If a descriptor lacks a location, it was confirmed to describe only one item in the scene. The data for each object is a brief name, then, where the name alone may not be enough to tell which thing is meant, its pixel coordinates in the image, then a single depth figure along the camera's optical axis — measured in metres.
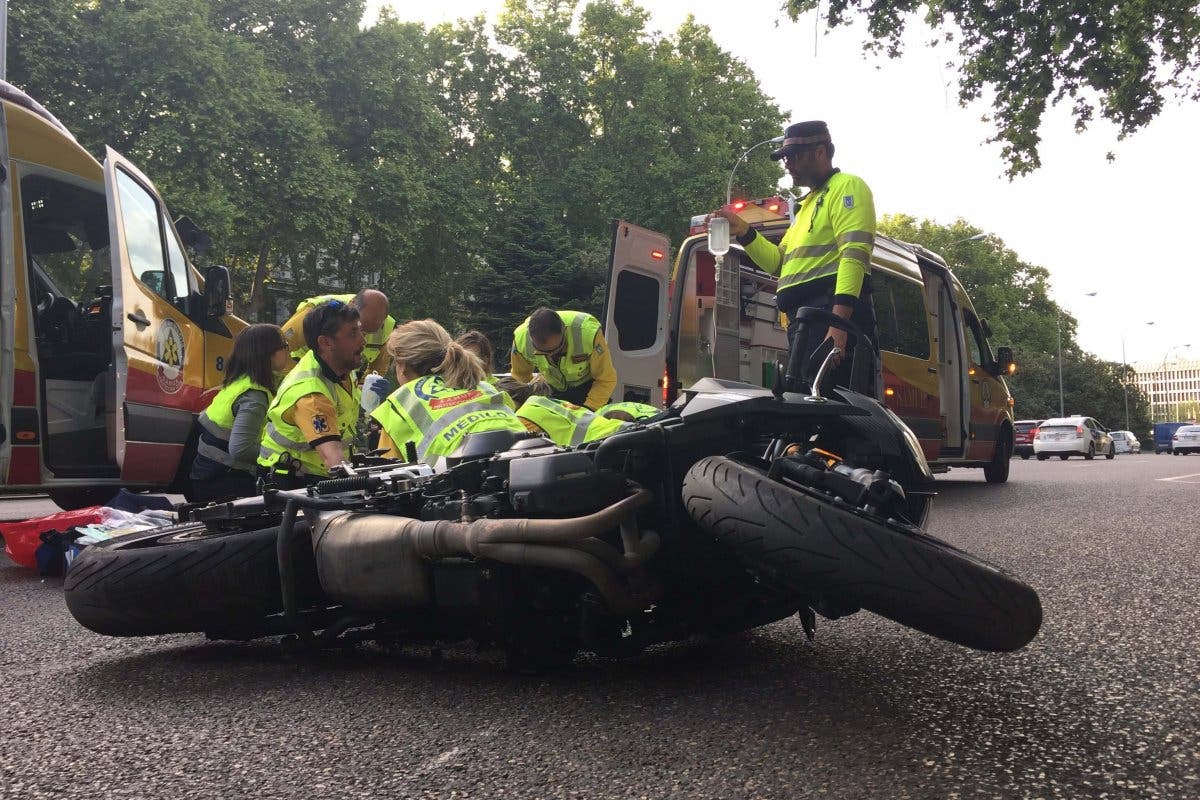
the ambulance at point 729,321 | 9.52
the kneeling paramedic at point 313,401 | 4.37
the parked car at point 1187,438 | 43.50
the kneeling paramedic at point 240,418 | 5.57
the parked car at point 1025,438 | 33.72
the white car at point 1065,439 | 29.00
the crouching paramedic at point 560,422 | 4.82
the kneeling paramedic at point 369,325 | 6.82
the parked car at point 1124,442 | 46.88
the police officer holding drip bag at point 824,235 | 4.54
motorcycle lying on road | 2.07
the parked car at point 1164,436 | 55.91
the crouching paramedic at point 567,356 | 6.47
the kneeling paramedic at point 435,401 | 3.52
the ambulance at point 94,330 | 6.23
